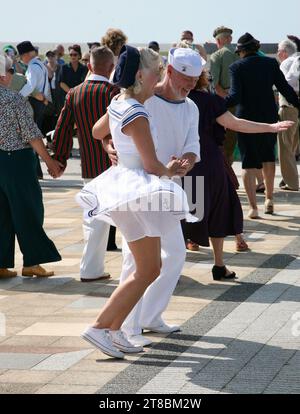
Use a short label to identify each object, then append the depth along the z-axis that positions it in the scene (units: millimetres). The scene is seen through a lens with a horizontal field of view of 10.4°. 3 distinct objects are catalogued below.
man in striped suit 12822
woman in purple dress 12391
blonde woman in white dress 8950
